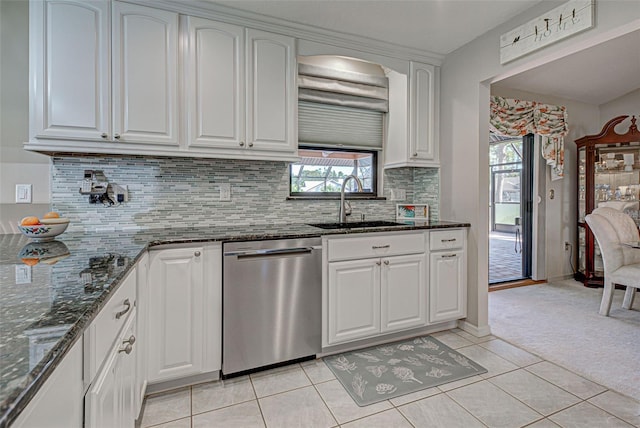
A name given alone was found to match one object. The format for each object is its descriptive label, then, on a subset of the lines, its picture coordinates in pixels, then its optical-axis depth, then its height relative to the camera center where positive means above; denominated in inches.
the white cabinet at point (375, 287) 89.4 -21.9
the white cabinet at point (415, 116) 113.3 +33.9
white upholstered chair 117.3 -15.2
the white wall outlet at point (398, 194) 126.0 +7.0
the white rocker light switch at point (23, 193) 81.1 +4.8
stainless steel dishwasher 77.8 -22.4
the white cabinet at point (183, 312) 71.6 -22.8
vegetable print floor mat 76.0 -40.8
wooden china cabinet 156.6 +17.6
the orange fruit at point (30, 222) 65.3 -1.9
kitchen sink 108.5 -4.2
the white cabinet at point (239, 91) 85.7 +33.5
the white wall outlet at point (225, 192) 99.6 +6.3
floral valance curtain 151.4 +42.8
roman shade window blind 109.1 +38.5
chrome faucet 111.2 +2.8
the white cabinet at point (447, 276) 103.5 -20.7
